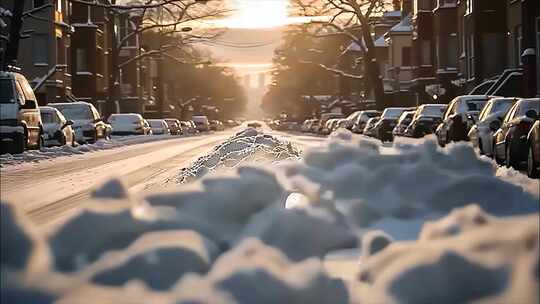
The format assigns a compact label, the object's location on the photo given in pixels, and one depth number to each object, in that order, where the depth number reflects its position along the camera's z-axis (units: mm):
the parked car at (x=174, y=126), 76125
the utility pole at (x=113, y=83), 67375
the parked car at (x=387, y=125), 45312
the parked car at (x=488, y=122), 25047
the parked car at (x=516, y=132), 19578
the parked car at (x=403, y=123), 39531
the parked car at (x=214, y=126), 128163
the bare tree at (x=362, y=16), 60688
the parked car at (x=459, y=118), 29766
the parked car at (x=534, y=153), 17469
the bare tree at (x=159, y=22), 58062
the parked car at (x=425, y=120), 35688
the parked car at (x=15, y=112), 26578
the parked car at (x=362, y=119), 54728
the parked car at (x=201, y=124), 102938
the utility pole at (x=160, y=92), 109594
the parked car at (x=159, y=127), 67875
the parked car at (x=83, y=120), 40688
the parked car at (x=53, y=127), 34375
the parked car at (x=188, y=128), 89000
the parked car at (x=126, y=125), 54406
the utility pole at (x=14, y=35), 36906
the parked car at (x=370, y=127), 48362
